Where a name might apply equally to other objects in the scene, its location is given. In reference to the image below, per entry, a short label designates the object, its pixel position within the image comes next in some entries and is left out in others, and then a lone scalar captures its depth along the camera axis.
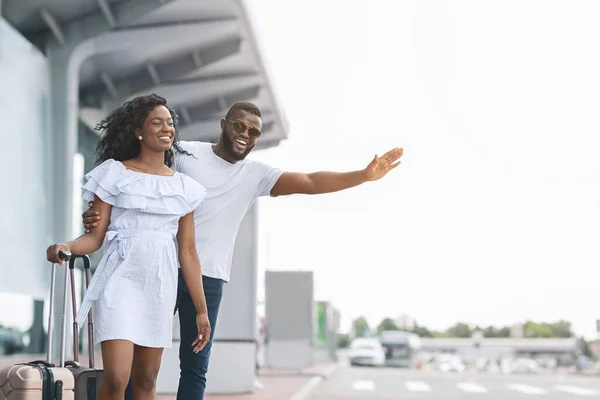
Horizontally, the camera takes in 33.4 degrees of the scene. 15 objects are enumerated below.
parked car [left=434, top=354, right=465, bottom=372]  77.25
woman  3.91
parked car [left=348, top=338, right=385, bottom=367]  56.06
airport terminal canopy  20.03
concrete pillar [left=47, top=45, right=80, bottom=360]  20.11
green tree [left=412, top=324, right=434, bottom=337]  187.62
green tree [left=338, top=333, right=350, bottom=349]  187.38
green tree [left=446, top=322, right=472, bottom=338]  192.50
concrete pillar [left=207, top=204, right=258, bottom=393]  13.98
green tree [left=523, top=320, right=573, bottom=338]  185.88
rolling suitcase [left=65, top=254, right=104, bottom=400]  4.20
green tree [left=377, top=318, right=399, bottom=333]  192.25
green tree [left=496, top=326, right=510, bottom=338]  179.50
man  4.54
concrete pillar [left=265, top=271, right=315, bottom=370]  28.00
